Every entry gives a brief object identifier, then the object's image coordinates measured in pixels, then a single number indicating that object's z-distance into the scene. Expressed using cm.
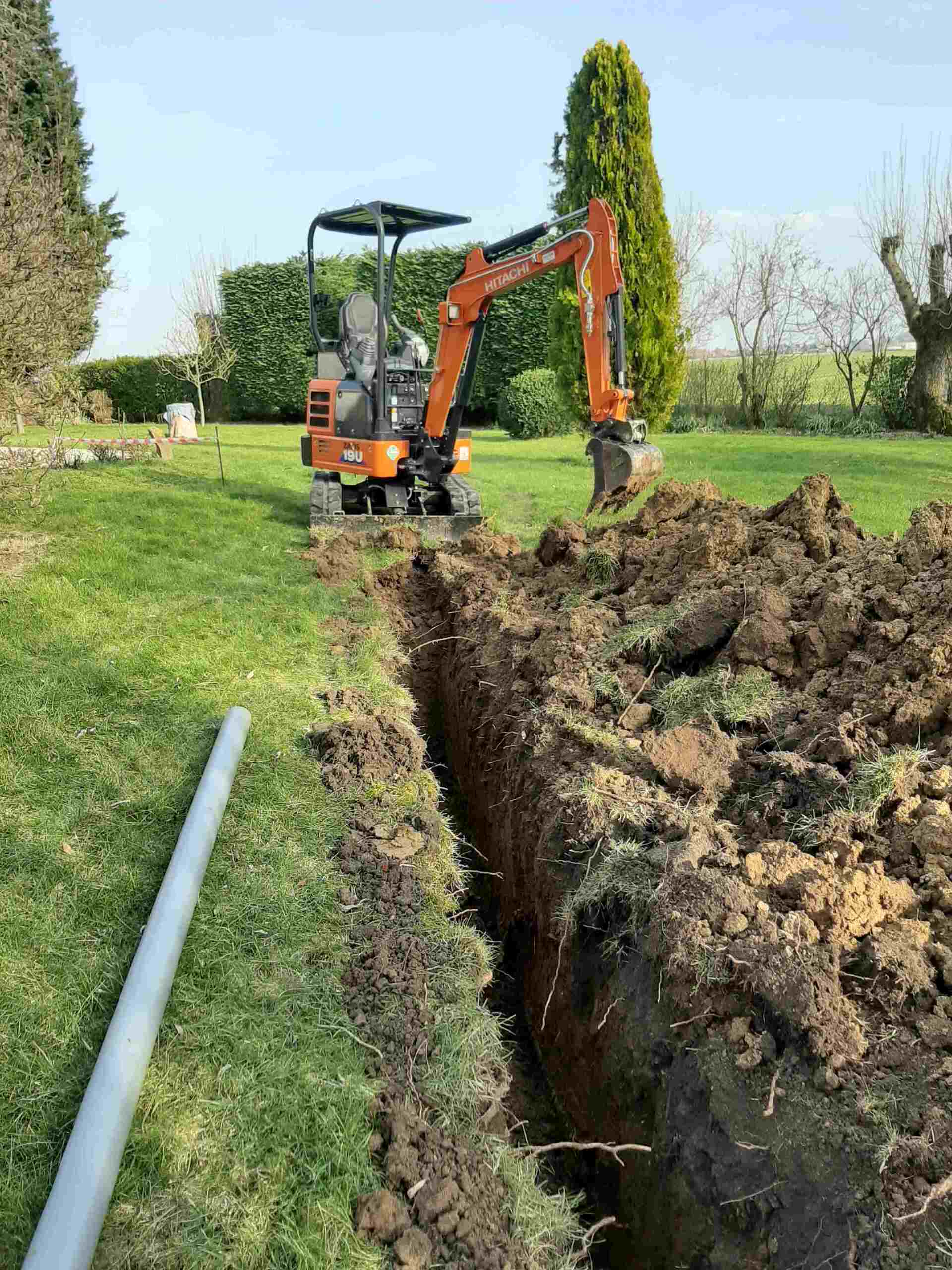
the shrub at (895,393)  2005
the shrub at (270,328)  2398
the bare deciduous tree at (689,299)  2542
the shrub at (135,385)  2567
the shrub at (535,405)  1952
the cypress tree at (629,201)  1445
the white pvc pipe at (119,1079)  209
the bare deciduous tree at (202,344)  1677
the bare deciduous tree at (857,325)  2139
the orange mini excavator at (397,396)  918
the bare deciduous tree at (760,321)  2162
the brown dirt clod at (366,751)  447
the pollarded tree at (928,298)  1905
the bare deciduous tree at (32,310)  686
